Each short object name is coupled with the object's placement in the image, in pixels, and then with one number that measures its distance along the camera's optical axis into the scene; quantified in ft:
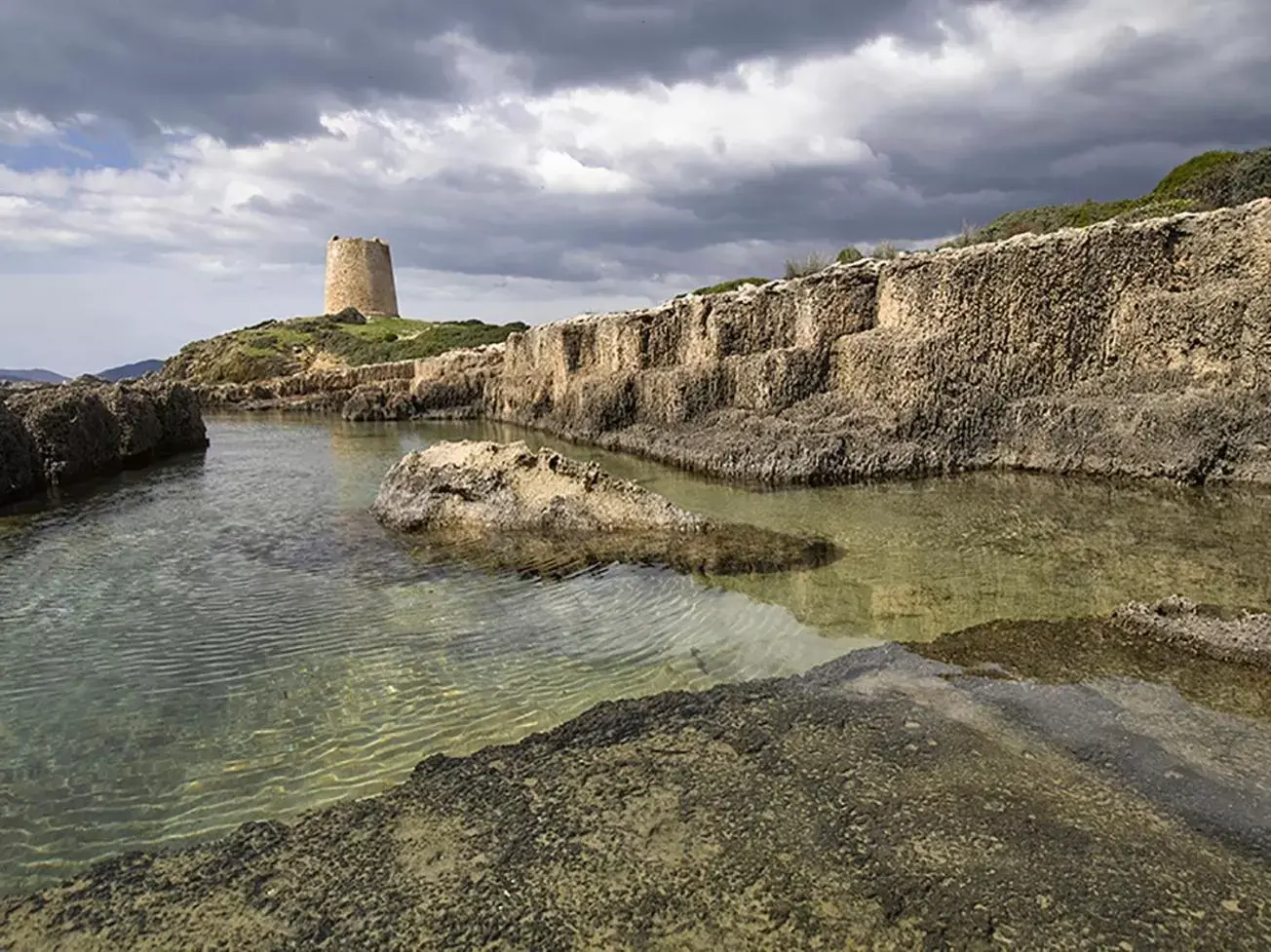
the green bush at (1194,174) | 91.86
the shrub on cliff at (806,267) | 104.32
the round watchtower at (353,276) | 298.76
